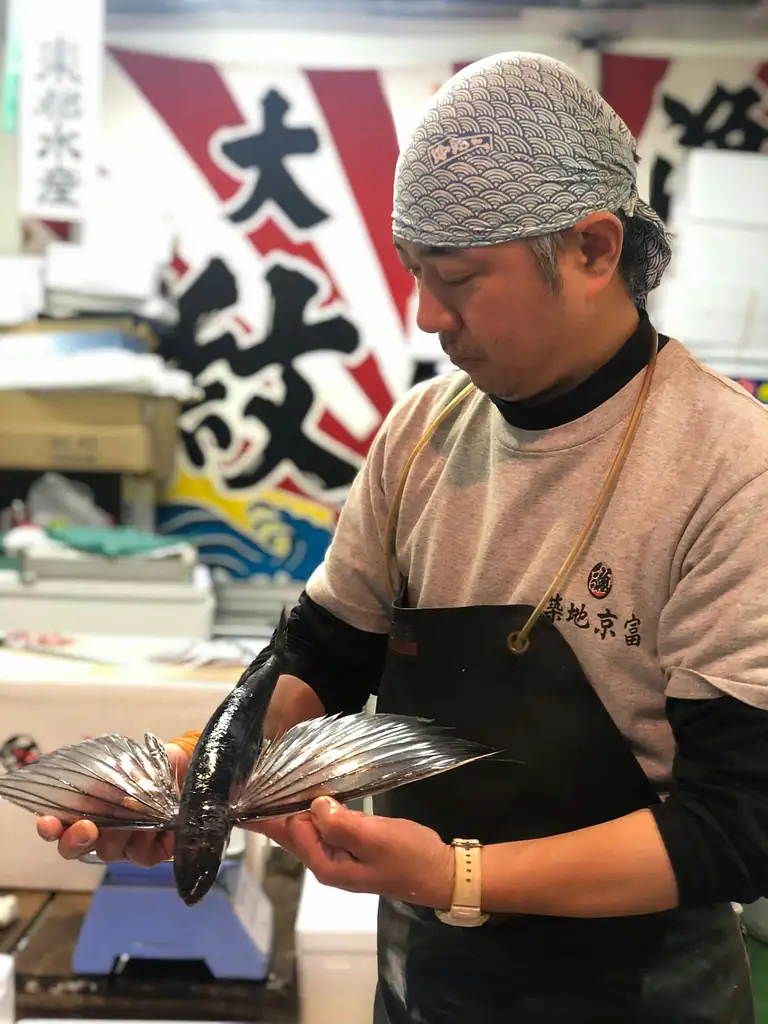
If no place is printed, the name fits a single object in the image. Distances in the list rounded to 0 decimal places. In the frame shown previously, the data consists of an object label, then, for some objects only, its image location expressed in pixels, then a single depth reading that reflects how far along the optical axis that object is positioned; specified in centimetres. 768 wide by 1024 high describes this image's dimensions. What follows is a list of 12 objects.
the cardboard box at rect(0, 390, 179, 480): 313
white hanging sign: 294
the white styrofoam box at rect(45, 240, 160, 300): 321
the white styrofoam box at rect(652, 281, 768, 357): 322
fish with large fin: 86
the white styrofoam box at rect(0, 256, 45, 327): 316
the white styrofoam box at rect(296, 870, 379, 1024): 173
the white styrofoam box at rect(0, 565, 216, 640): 290
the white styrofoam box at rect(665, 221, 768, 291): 320
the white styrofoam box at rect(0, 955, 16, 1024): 164
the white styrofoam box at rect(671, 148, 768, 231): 321
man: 83
